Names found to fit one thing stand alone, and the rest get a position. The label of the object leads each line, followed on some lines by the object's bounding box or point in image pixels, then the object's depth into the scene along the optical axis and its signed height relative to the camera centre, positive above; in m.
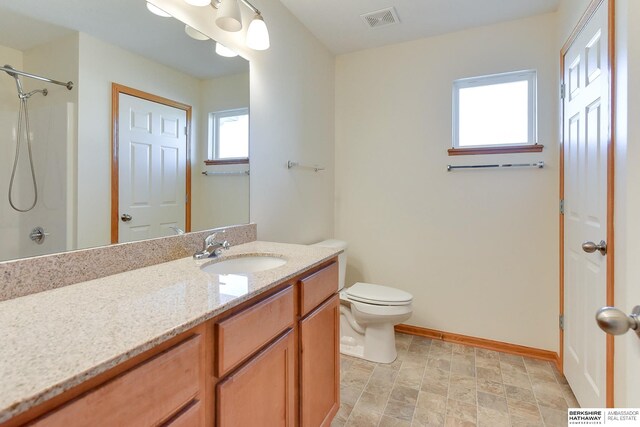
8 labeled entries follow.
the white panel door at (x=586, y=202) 1.33 +0.05
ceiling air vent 2.11 +1.37
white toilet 2.04 -0.73
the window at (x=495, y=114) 2.22 +0.74
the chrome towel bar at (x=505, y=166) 2.14 +0.34
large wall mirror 0.91 +0.32
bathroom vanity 0.51 -0.29
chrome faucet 1.33 -0.16
